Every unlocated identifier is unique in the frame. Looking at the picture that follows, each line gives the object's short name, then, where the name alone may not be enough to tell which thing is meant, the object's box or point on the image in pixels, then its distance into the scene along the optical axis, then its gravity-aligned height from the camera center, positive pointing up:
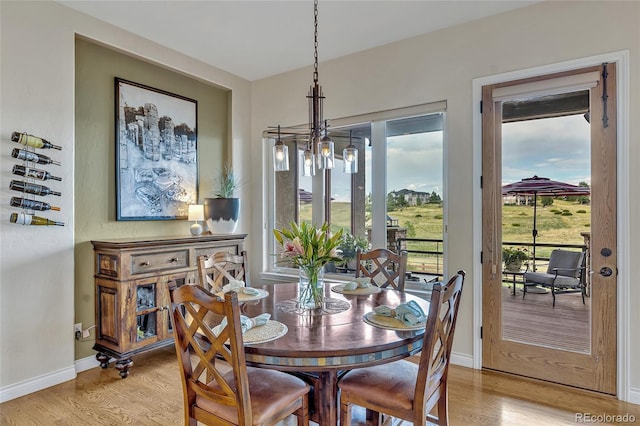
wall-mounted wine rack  2.60 +0.24
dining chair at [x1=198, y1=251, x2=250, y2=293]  2.53 -0.43
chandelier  2.20 +0.38
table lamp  3.80 +0.01
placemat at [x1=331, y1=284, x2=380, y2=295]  2.47 -0.54
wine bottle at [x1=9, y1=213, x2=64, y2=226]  2.58 -0.05
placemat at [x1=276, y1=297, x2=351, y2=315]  2.03 -0.56
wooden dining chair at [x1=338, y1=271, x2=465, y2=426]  1.57 -0.83
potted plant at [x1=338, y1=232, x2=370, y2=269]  3.79 -0.36
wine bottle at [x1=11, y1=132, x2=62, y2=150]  2.60 +0.54
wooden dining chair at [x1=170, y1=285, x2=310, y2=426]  1.41 -0.77
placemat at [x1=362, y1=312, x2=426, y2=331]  1.72 -0.55
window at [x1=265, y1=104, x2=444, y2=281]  3.40 +0.25
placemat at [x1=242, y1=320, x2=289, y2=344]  1.57 -0.55
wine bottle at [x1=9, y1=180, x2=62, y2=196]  2.60 +0.19
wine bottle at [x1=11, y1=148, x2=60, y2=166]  2.60 +0.42
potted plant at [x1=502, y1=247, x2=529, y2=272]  2.94 -0.37
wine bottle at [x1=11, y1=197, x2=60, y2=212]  2.60 +0.07
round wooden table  1.48 -0.57
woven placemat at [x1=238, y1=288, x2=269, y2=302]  2.27 -0.54
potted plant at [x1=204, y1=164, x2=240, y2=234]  3.82 +0.00
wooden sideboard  2.90 -0.66
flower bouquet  2.02 -0.22
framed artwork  3.37 +0.60
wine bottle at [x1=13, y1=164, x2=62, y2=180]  2.62 +0.30
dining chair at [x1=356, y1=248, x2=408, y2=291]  2.77 -0.42
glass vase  2.07 -0.45
